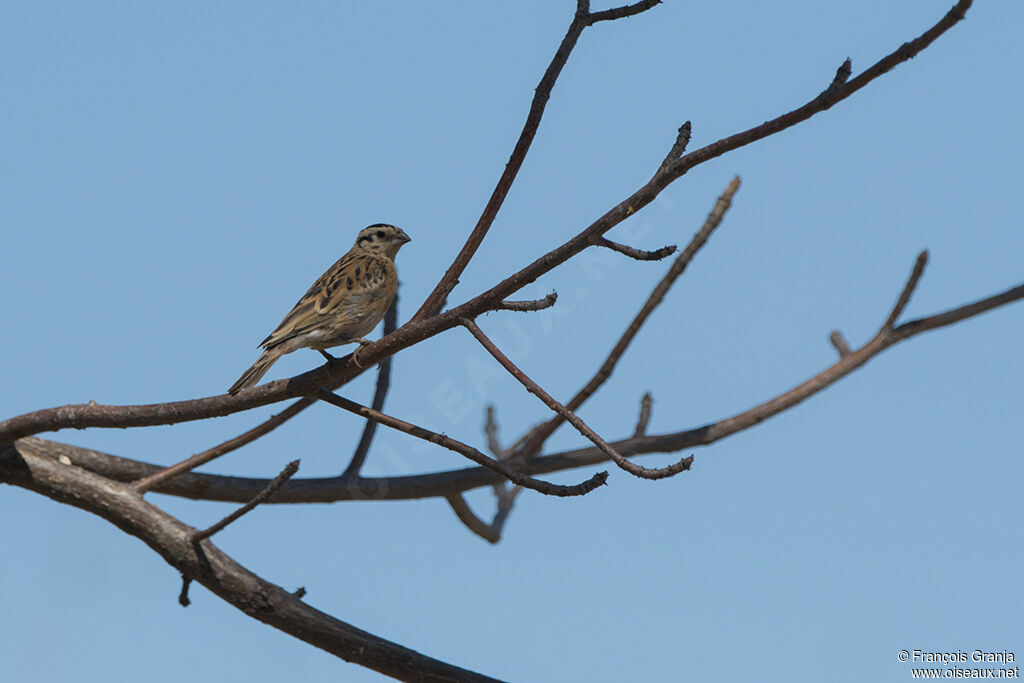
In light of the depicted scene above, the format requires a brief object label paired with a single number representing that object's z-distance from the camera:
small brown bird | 16.31
